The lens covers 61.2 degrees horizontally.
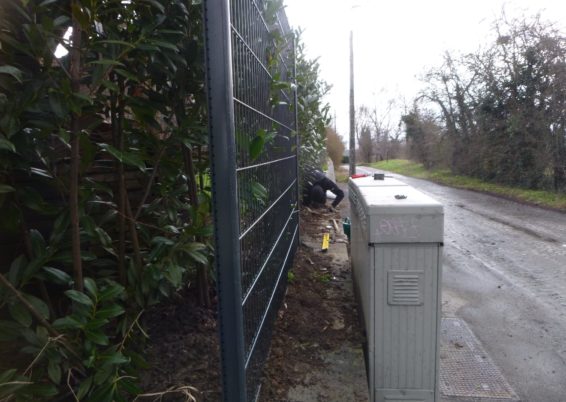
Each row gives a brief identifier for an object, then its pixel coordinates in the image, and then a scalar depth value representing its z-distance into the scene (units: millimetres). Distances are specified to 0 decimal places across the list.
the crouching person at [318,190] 11156
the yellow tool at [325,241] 7116
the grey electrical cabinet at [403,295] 2811
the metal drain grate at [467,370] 3523
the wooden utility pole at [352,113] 20906
